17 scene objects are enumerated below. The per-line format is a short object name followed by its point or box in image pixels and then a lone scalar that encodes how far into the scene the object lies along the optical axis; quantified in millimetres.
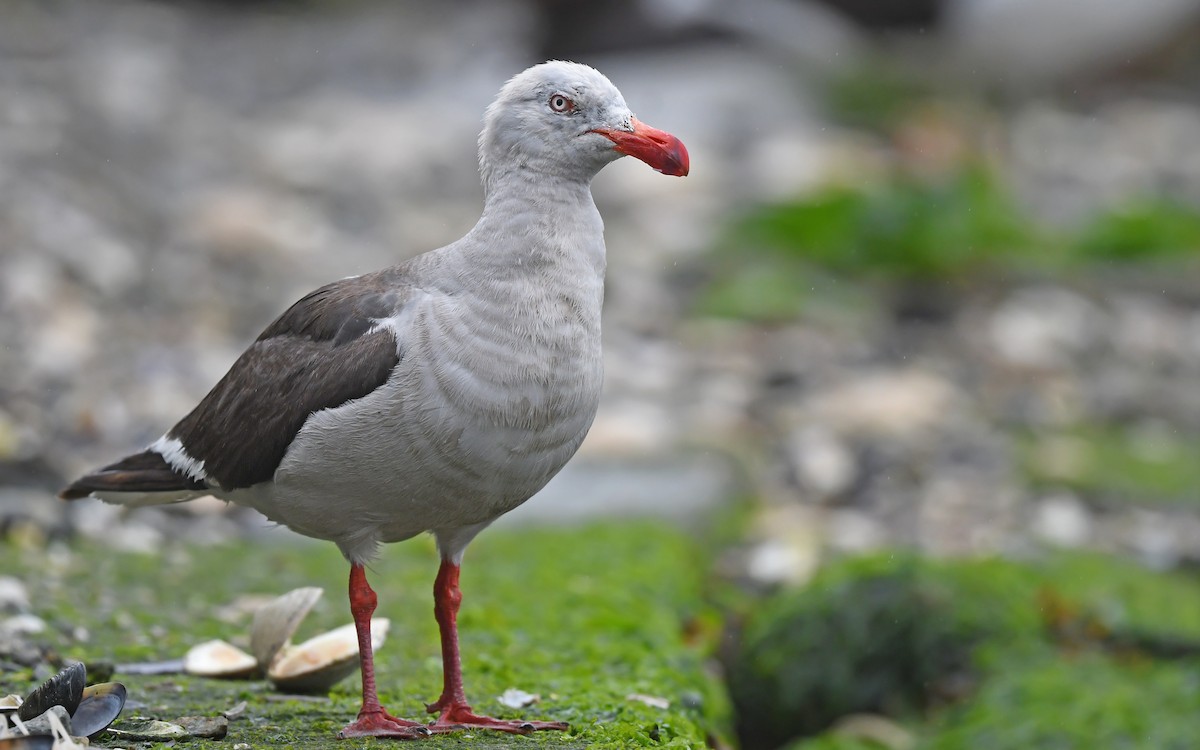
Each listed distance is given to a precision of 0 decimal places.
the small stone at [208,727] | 7914
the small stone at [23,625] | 9891
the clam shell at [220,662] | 9719
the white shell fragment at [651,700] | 9258
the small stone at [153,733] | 7789
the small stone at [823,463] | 17594
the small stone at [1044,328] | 23344
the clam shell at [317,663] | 9297
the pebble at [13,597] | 10453
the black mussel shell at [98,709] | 7344
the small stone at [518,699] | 9281
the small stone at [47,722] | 6879
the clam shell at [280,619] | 9227
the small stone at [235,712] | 8516
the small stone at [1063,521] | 15984
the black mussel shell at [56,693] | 7207
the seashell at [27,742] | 6535
